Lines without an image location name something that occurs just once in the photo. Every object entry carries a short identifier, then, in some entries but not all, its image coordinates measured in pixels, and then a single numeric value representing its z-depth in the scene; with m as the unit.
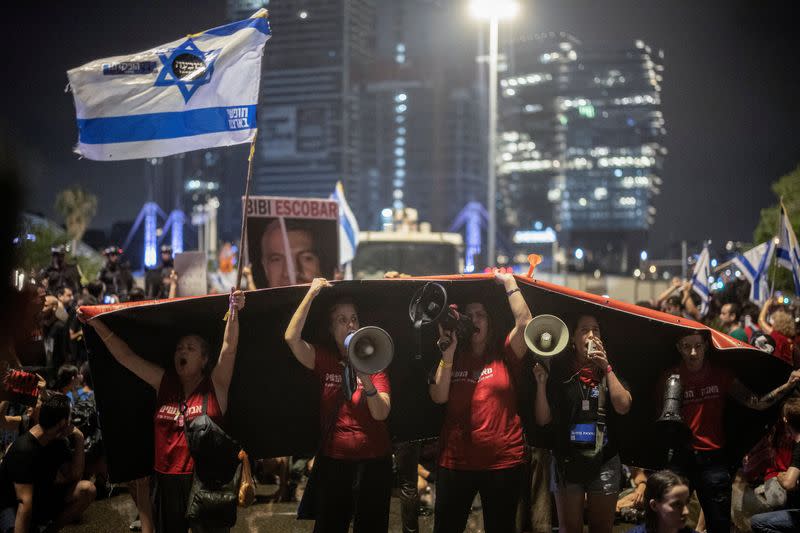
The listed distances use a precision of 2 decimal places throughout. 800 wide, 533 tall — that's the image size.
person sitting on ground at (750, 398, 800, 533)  6.21
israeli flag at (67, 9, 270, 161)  6.90
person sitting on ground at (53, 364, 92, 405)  8.16
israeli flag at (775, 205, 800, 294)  11.37
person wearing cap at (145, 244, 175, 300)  13.20
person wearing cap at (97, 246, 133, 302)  15.98
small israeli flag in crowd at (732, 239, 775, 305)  14.02
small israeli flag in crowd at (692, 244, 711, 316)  13.69
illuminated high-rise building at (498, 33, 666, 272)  186.62
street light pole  22.80
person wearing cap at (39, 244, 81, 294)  14.54
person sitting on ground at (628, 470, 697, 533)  4.67
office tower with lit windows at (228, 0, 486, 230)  189.38
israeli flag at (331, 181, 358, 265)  14.46
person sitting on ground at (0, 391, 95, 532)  6.18
